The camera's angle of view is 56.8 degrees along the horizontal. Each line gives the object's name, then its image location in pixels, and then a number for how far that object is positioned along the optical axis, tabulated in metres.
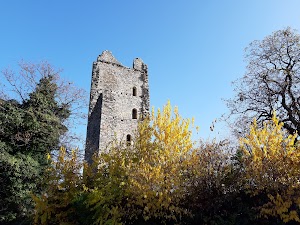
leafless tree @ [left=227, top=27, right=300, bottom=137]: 14.82
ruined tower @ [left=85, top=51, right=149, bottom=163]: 19.53
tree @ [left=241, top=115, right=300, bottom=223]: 5.89
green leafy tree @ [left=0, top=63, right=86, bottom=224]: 12.52
